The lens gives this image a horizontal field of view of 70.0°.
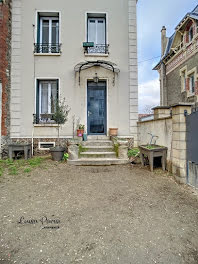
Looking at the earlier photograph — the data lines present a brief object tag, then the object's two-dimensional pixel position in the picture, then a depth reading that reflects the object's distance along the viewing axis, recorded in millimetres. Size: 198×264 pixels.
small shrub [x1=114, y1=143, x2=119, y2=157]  4838
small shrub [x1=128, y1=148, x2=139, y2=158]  5233
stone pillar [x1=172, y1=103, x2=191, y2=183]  3311
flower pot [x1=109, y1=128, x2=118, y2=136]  6090
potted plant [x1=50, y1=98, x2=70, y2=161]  4969
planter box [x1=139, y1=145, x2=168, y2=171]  3876
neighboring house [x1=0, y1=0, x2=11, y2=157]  5609
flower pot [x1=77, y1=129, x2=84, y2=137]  5887
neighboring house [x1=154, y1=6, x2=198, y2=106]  9352
